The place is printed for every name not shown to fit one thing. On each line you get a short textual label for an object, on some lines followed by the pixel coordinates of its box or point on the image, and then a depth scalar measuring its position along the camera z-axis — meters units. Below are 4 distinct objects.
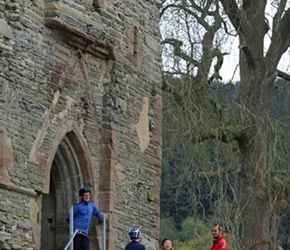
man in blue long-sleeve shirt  24.34
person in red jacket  22.91
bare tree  30.75
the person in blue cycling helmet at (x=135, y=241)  23.73
